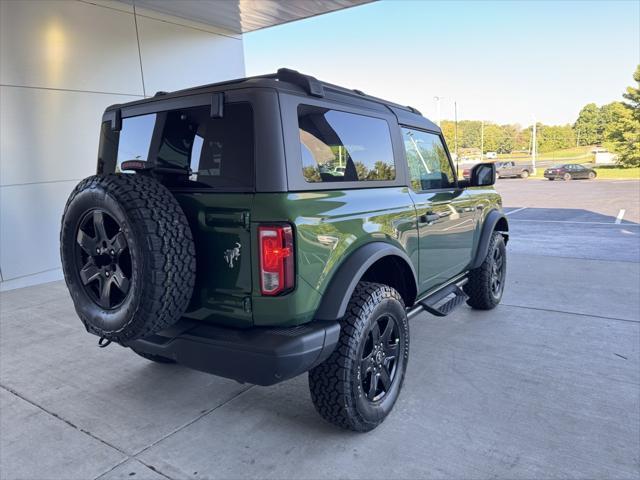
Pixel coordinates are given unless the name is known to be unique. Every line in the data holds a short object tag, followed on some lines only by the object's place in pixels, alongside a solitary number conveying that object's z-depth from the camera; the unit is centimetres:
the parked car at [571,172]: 2888
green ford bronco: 205
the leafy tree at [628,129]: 3353
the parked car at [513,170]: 3369
